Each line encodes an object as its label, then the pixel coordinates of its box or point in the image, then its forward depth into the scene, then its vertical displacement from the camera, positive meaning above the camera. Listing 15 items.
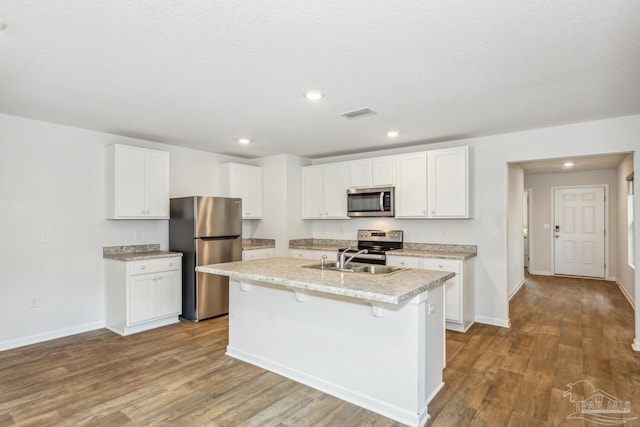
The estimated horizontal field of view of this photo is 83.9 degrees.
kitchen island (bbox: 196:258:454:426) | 2.36 -0.89
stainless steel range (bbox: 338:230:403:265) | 4.80 -0.42
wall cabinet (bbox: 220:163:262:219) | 5.57 +0.50
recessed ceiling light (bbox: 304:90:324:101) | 2.95 +1.03
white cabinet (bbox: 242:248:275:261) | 5.38 -0.58
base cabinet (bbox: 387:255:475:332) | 4.17 -0.89
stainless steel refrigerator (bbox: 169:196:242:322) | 4.62 -0.39
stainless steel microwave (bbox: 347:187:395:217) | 4.97 +0.21
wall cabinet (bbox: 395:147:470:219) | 4.43 +0.42
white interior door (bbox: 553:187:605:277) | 7.34 -0.33
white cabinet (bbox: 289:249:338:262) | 5.41 -0.58
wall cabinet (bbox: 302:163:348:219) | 5.54 +0.41
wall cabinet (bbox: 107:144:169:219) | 4.25 +0.42
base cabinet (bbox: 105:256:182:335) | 4.10 -0.93
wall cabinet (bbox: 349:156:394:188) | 5.04 +0.64
